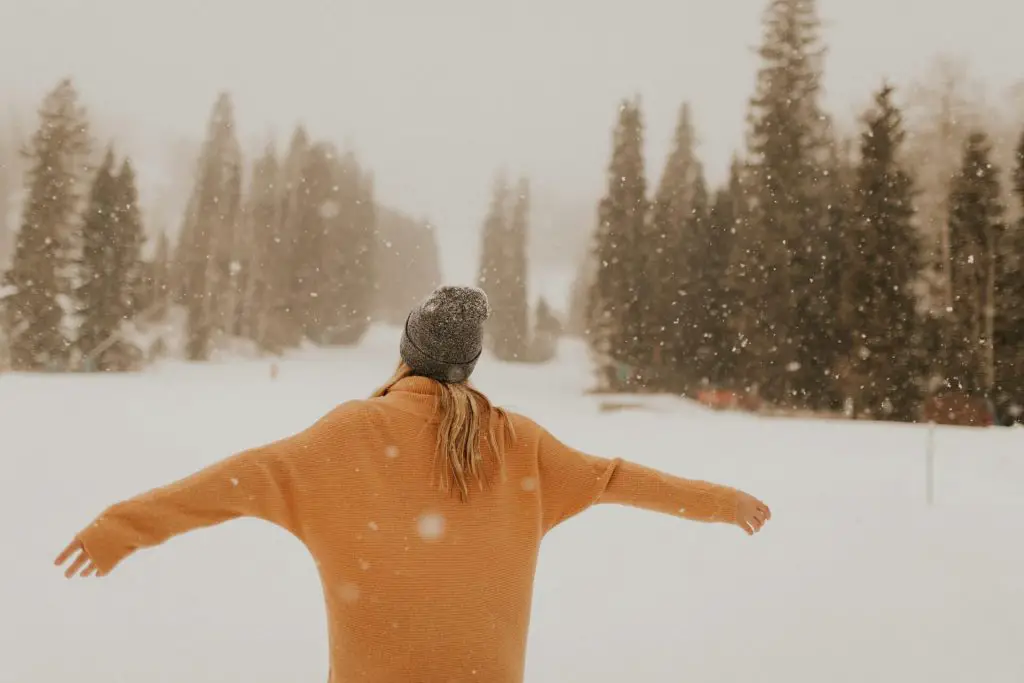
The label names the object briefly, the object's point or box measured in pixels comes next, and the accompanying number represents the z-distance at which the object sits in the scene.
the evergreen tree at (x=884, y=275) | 20.77
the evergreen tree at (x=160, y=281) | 34.97
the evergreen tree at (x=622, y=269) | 28.95
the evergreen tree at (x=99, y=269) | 28.00
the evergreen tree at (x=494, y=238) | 48.81
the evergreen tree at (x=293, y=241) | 43.41
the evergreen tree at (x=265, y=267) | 42.00
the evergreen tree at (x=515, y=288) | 46.38
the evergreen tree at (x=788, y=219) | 22.34
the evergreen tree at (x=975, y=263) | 20.42
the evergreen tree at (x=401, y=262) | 61.69
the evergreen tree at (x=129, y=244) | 28.47
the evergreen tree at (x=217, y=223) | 40.09
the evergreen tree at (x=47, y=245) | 26.83
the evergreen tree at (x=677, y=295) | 27.95
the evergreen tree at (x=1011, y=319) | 19.95
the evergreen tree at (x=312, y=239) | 44.53
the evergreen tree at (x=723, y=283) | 25.64
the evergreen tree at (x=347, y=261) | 46.00
